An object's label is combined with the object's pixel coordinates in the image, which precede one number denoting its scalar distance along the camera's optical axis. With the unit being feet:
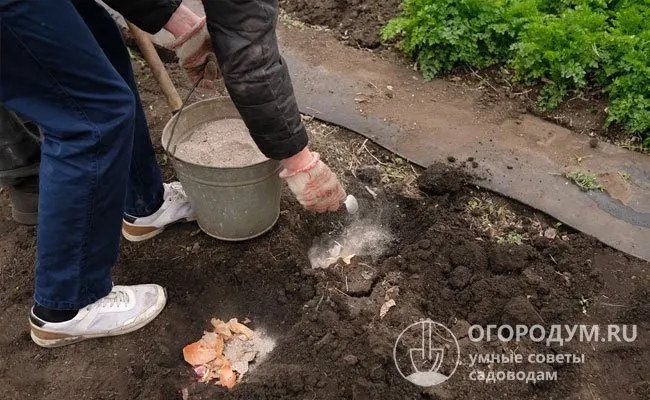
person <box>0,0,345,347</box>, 6.19
